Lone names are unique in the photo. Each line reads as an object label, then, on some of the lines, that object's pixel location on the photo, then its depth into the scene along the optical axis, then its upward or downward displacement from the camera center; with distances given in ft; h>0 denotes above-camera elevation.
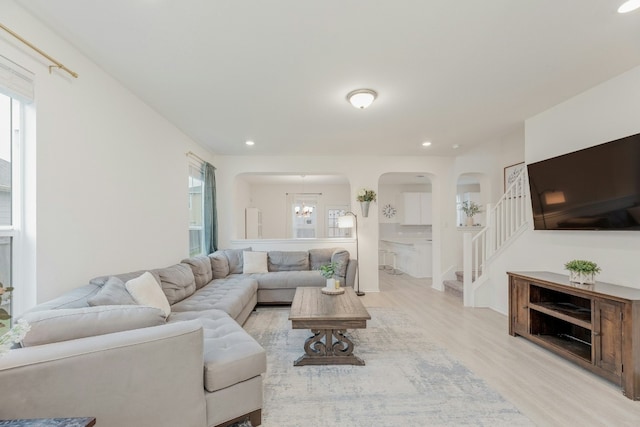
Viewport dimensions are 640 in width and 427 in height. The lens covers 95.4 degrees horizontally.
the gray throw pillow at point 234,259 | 15.98 -2.37
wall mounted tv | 8.00 +0.80
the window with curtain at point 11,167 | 5.94 +1.07
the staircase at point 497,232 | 12.73 -0.84
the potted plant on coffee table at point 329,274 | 11.47 -2.30
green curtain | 16.20 +0.26
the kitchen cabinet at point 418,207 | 27.61 +0.75
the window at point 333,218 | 30.37 -0.25
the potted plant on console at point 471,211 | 20.44 +0.25
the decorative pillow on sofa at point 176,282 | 9.80 -2.31
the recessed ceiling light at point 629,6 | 5.78 +4.19
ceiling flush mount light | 9.37 +3.85
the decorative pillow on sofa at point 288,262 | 16.66 -2.64
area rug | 6.11 -4.29
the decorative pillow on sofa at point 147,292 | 7.47 -2.00
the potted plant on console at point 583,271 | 8.47 -1.70
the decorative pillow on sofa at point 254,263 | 15.84 -2.56
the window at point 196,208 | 15.29 +0.49
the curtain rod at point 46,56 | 5.61 +3.54
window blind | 5.60 +2.75
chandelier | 28.50 +0.49
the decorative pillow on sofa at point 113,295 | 6.24 -1.76
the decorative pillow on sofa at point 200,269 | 12.37 -2.31
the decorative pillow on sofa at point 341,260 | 15.74 -2.46
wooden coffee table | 8.42 -3.19
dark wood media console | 6.91 -3.09
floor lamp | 17.85 -0.40
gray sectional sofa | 4.15 -2.43
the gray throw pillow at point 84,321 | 4.59 -1.78
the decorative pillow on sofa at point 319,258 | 16.94 -2.47
